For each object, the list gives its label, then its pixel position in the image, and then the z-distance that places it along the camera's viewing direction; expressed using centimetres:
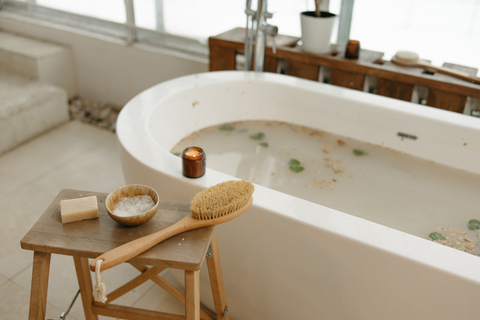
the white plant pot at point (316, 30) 196
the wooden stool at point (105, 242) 88
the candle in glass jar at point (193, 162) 120
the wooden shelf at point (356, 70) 177
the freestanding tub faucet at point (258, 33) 190
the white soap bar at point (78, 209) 94
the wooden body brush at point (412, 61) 183
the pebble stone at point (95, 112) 284
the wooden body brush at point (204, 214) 85
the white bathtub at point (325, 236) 98
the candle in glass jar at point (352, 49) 196
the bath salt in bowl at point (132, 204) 93
